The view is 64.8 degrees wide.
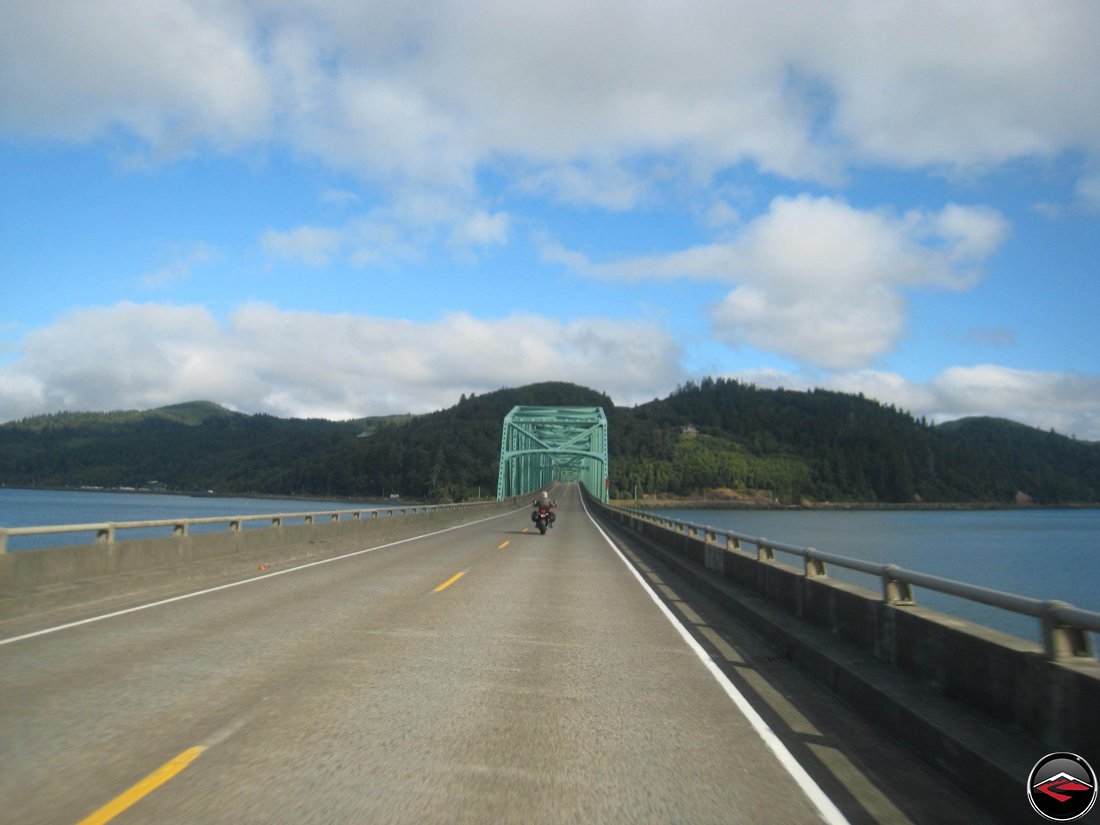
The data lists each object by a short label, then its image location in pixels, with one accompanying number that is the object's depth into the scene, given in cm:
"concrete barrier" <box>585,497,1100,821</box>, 455
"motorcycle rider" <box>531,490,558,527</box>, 3566
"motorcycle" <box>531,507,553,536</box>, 3541
